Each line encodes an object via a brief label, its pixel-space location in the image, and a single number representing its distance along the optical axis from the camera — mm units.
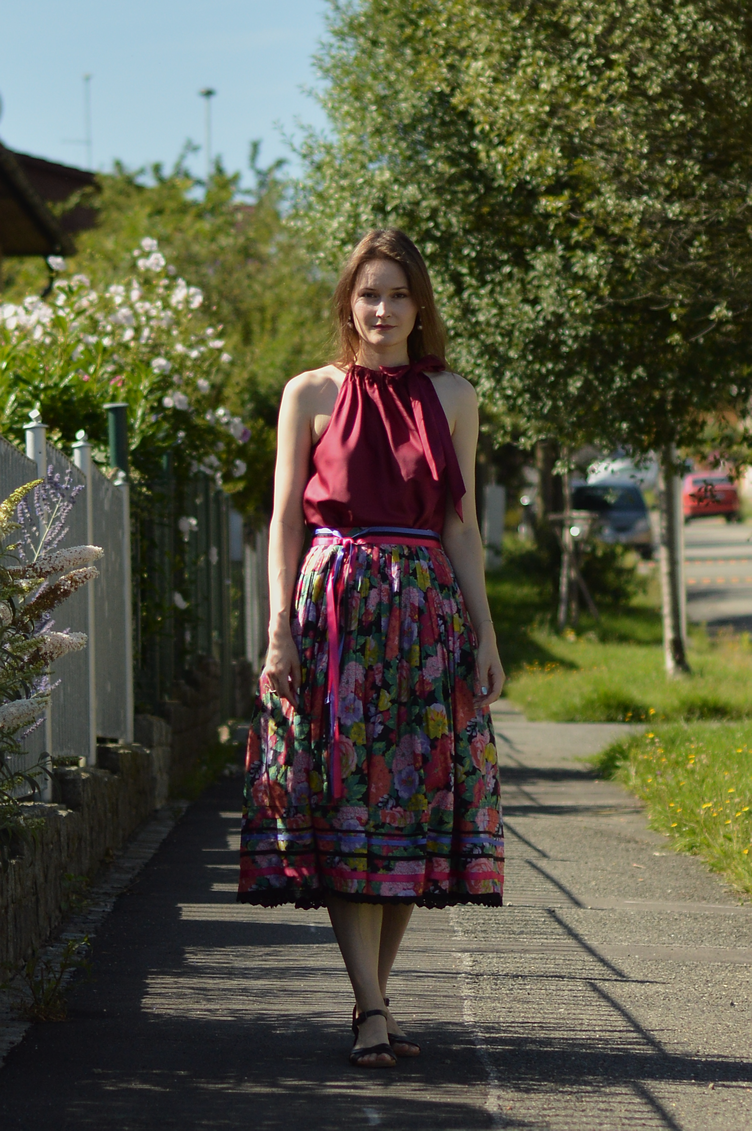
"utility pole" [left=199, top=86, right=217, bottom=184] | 49828
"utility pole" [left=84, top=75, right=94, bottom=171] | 74071
